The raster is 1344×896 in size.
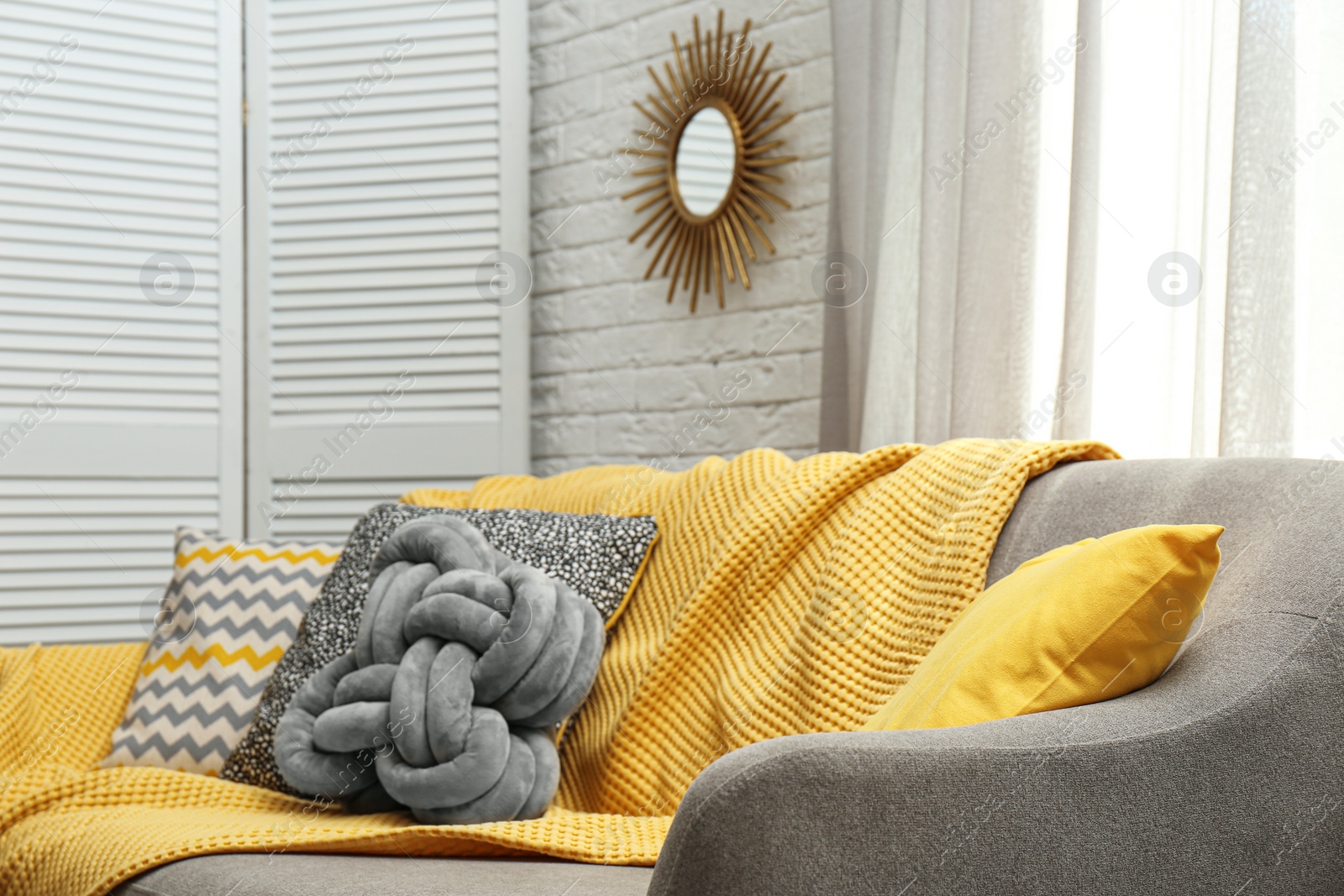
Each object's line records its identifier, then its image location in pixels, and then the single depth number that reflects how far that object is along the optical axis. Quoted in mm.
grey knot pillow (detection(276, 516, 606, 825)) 1199
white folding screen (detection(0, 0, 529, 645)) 2570
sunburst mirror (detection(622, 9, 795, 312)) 2311
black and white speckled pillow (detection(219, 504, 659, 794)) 1436
